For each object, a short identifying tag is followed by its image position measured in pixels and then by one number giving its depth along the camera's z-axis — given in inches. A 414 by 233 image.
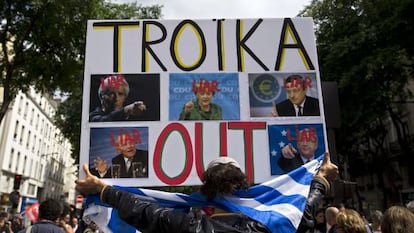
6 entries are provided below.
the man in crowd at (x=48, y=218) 164.9
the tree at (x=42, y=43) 468.4
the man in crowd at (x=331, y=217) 194.2
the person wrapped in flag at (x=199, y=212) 71.5
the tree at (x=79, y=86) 522.6
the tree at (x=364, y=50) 555.2
